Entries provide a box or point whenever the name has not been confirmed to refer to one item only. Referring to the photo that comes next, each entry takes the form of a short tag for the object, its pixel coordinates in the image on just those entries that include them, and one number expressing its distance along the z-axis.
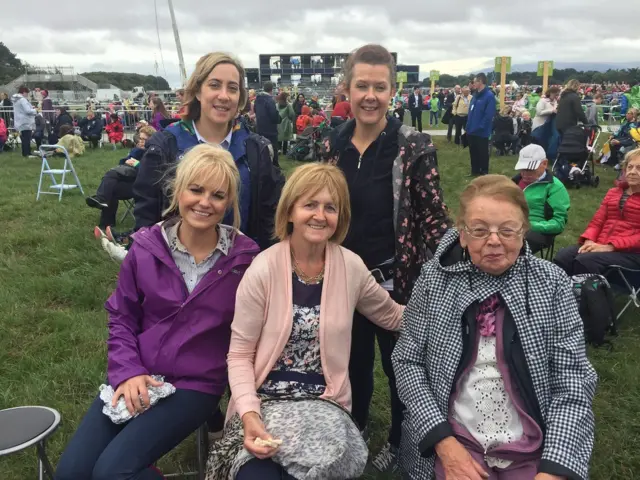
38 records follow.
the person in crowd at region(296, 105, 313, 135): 15.46
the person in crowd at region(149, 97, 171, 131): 11.44
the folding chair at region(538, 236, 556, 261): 5.00
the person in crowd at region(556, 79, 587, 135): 11.27
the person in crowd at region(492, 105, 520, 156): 14.29
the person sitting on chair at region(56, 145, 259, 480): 2.14
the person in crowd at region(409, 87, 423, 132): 20.98
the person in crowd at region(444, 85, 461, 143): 17.10
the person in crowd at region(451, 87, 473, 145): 15.10
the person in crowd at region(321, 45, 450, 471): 2.42
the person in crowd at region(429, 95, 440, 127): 26.62
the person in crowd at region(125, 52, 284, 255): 2.62
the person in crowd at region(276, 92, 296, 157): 14.32
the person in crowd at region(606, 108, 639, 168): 11.36
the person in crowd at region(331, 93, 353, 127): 13.30
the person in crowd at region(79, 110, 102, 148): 17.41
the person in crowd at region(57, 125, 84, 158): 14.27
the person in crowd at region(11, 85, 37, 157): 14.67
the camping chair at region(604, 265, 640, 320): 4.37
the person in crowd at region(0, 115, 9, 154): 16.22
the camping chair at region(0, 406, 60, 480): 2.07
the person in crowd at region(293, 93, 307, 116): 18.09
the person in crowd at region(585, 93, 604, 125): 15.82
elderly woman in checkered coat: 1.94
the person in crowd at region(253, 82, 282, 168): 11.90
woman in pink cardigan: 2.04
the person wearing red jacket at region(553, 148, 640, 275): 4.38
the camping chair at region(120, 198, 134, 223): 8.02
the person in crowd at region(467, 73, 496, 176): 10.51
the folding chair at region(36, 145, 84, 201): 9.29
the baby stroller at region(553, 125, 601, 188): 10.16
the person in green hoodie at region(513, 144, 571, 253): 4.79
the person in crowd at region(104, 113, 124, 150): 17.77
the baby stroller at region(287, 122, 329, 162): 14.13
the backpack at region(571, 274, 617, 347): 3.96
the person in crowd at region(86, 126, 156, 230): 7.21
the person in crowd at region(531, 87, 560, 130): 12.05
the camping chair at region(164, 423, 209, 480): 2.60
